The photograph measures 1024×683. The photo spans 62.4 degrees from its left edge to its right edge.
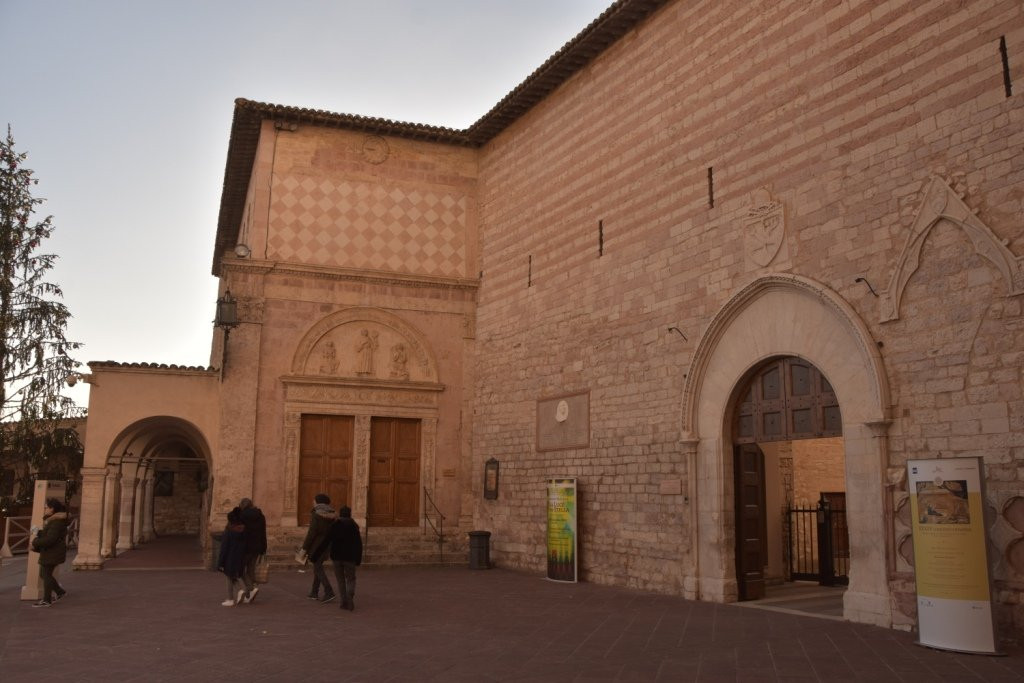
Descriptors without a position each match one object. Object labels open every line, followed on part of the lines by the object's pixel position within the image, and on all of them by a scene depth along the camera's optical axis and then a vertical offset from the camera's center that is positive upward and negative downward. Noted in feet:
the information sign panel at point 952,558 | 23.94 -2.26
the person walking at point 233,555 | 34.45 -3.37
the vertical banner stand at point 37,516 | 35.53 -2.02
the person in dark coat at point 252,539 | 35.29 -2.81
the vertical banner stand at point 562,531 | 44.80 -2.96
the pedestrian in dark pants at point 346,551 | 34.22 -3.15
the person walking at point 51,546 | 34.45 -3.11
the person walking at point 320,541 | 35.91 -2.87
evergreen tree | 68.49 +10.23
